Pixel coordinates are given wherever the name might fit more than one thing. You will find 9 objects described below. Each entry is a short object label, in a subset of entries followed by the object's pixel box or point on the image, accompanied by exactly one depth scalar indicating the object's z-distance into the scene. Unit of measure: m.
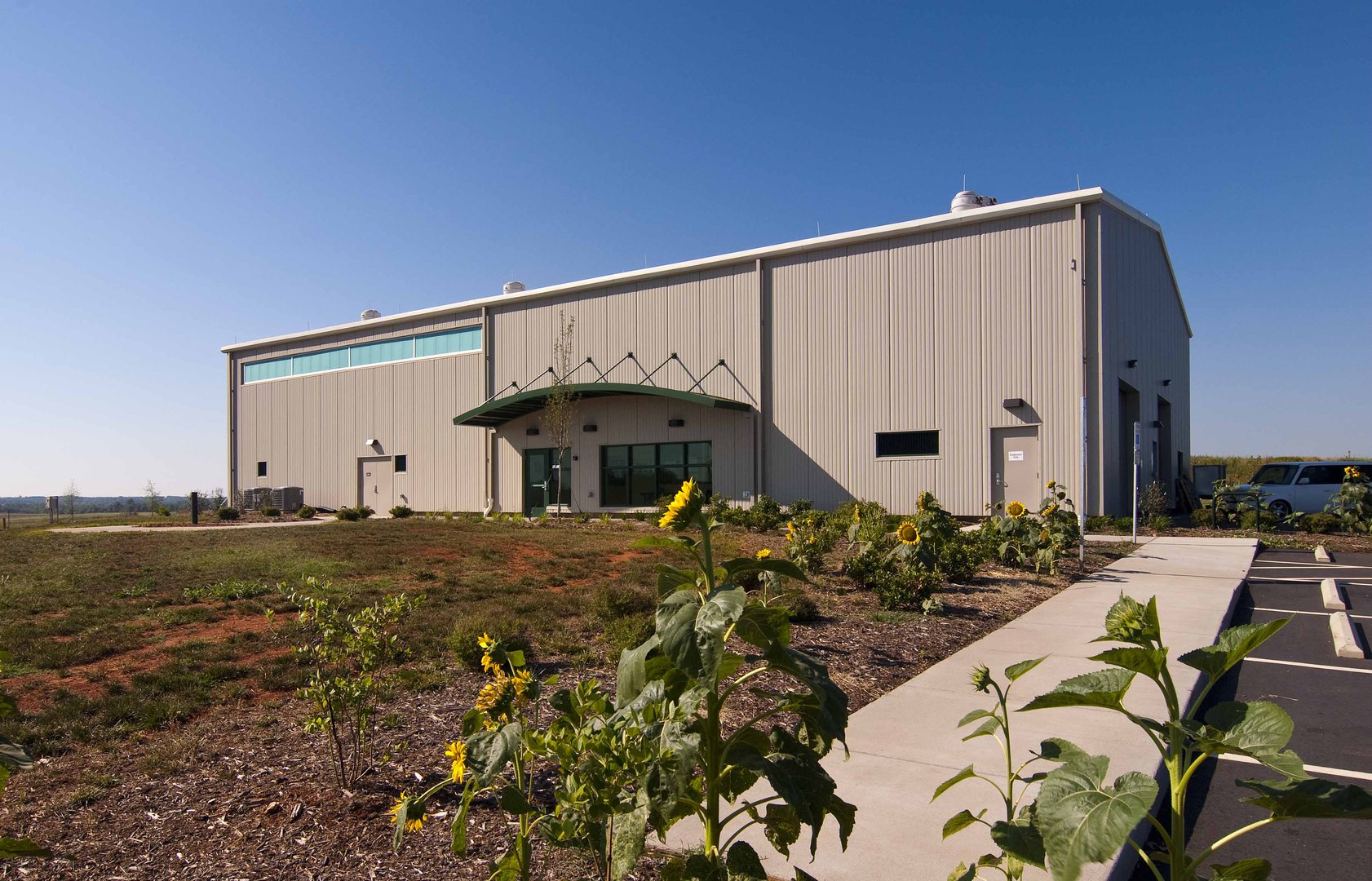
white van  21.19
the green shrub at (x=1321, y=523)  18.12
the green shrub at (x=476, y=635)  5.90
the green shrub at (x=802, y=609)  7.29
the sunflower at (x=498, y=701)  2.44
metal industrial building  19.22
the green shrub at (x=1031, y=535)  11.02
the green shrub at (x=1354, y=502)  17.31
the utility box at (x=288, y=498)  32.62
